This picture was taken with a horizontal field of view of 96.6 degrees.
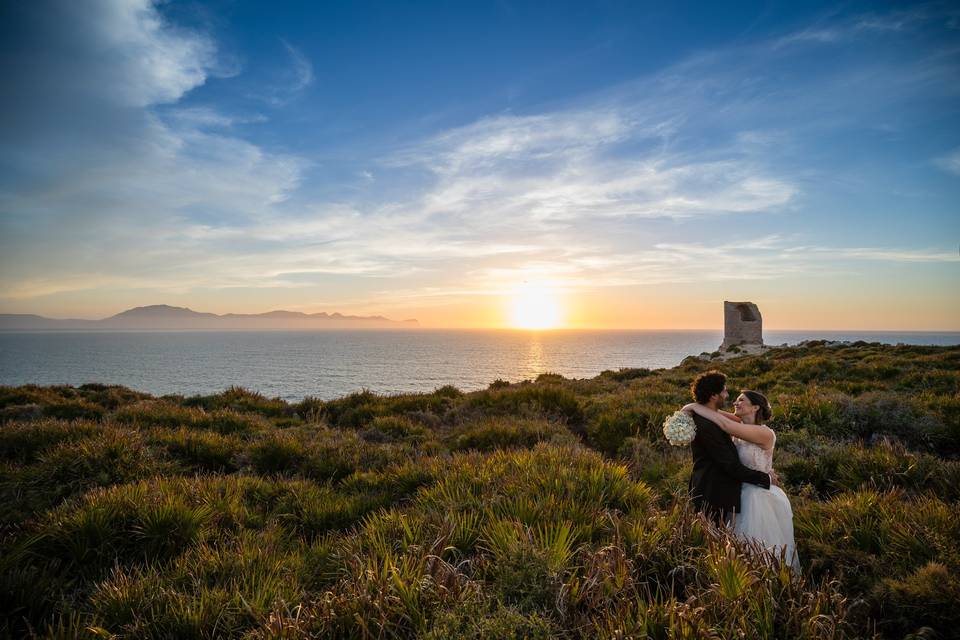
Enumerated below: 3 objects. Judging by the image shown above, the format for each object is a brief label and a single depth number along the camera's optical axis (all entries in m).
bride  4.88
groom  5.34
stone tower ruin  39.19
